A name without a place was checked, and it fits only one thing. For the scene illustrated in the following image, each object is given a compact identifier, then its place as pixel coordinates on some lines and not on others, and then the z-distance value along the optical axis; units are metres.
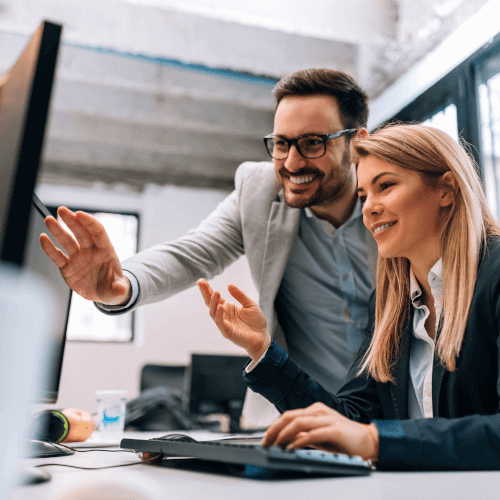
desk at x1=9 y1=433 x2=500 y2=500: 0.51
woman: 0.96
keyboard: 0.56
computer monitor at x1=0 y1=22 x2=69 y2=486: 0.40
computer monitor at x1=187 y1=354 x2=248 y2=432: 3.89
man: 1.66
